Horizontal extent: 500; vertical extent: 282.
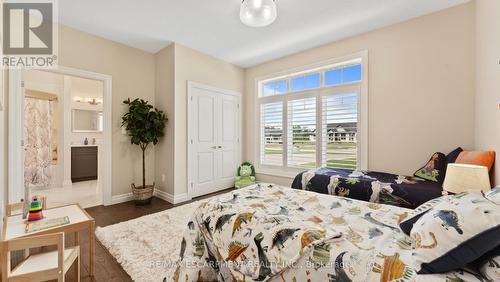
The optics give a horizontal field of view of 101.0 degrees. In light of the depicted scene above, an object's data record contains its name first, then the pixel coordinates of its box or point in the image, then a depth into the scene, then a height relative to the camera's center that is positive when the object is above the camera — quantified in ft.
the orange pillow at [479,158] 6.53 -0.58
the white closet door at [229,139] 14.52 +0.07
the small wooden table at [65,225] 4.62 -2.06
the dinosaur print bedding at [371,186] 7.20 -1.80
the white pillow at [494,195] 3.25 -0.93
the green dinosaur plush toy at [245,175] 14.60 -2.59
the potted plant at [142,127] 11.29 +0.71
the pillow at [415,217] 3.74 -1.42
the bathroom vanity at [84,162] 17.17 -1.95
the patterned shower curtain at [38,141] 14.60 -0.10
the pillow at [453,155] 7.97 -0.58
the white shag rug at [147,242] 5.82 -3.59
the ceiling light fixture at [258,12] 7.20 +4.59
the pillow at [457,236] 2.56 -1.27
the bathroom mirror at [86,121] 18.10 +1.75
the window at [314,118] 11.28 +1.36
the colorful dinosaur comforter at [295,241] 3.06 -1.75
